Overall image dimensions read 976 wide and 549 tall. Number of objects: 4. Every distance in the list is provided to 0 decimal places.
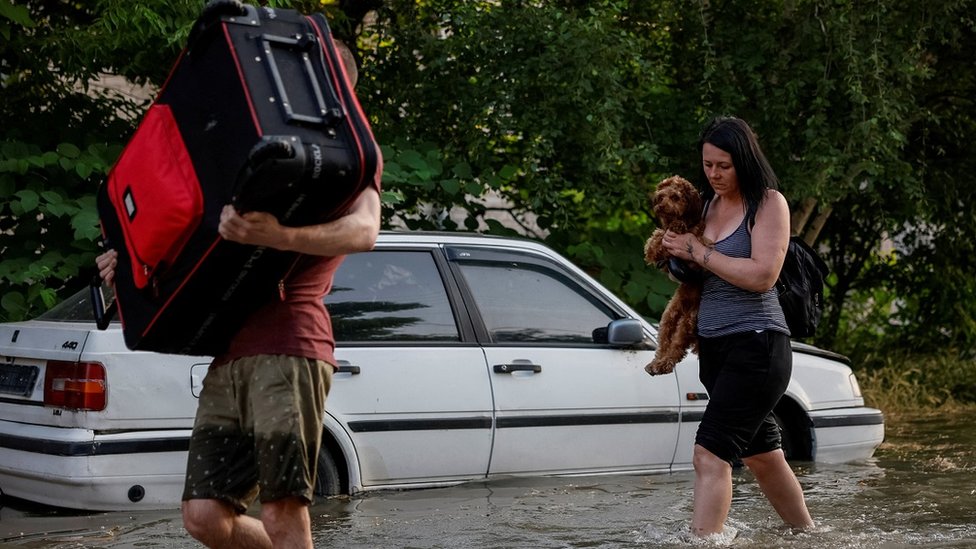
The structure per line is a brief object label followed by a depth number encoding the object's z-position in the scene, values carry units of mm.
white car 5500
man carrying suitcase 3500
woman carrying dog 4715
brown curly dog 5035
